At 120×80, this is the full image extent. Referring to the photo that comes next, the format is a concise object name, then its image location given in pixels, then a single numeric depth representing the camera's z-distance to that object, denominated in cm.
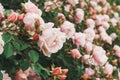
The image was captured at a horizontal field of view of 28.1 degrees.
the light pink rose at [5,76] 140
